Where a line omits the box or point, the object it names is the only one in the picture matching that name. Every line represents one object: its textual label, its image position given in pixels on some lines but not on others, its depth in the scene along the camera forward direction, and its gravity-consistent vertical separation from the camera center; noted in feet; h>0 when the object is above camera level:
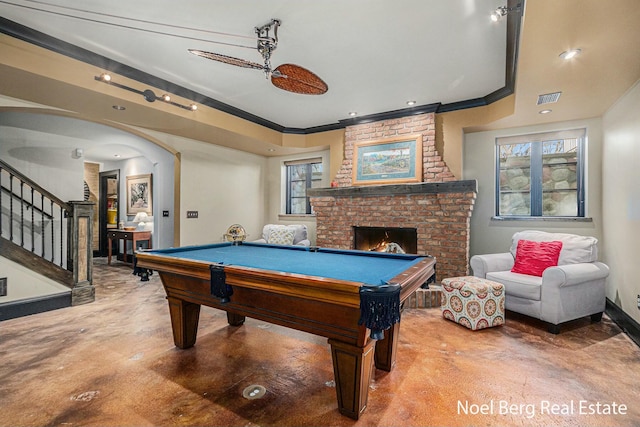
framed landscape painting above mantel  14.78 +2.60
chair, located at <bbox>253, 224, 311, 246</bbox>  17.66 -1.49
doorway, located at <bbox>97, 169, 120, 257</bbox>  24.00 +0.26
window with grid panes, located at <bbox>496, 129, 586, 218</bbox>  13.00 +1.67
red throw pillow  10.69 -1.71
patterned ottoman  9.45 -3.03
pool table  4.48 -1.47
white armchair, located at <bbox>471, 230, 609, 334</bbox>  9.08 -2.41
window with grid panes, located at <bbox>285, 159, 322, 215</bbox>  20.07 +2.03
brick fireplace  13.42 +0.30
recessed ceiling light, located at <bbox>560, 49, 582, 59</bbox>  7.31 +3.97
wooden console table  18.63 -1.66
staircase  10.37 -1.53
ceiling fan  7.92 +4.10
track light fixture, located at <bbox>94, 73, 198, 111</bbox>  9.97 +4.42
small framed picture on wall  20.48 +1.14
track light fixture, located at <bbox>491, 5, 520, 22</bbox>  7.20 +4.91
